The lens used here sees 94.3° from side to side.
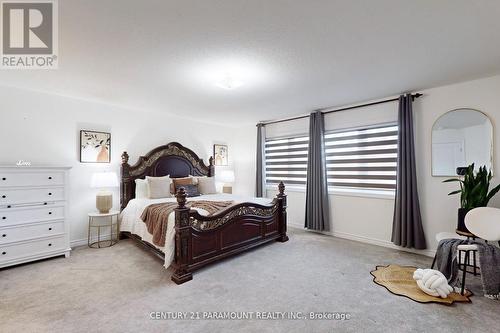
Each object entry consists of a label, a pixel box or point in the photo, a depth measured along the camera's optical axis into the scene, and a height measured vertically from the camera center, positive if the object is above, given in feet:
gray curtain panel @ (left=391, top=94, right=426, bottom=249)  11.20 -1.18
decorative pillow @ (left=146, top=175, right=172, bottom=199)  13.46 -1.20
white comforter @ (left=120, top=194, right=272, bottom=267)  9.00 -2.58
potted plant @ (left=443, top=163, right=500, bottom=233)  9.00 -1.02
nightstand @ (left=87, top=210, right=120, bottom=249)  12.44 -3.33
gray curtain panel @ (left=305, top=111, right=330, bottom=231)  14.53 -0.86
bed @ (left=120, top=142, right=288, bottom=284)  8.91 -2.55
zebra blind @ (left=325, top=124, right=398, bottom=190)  12.66 +0.53
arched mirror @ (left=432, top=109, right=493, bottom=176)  9.93 +1.11
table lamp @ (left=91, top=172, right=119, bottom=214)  12.19 -0.96
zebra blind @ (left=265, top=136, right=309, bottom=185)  16.81 +0.50
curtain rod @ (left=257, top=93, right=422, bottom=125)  11.44 +3.50
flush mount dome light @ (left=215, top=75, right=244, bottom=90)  9.37 +3.57
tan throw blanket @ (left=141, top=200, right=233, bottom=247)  9.58 -2.06
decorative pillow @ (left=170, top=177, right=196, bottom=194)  14.91 -1.01
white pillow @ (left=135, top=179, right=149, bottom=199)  13.67 -1.31
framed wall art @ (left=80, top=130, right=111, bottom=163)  12.65 +1.15
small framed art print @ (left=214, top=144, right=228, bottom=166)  19.35 +0.99
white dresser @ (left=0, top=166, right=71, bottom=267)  9.54 -2.03
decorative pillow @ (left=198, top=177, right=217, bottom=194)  16.05 -1.30
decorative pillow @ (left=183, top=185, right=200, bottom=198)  14.86 -1.56
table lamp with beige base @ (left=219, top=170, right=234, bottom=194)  18.29 -0.98
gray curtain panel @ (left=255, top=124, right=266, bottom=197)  18.30 +0.28
